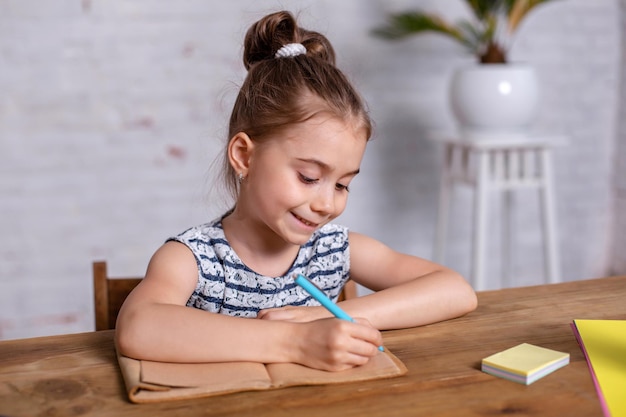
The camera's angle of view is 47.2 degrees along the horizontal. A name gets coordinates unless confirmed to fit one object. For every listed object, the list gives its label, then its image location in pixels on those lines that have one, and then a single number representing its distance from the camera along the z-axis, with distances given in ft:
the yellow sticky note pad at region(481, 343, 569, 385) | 2.62
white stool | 7.77
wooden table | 2.39
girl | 2.81
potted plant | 7.63
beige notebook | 2.49
